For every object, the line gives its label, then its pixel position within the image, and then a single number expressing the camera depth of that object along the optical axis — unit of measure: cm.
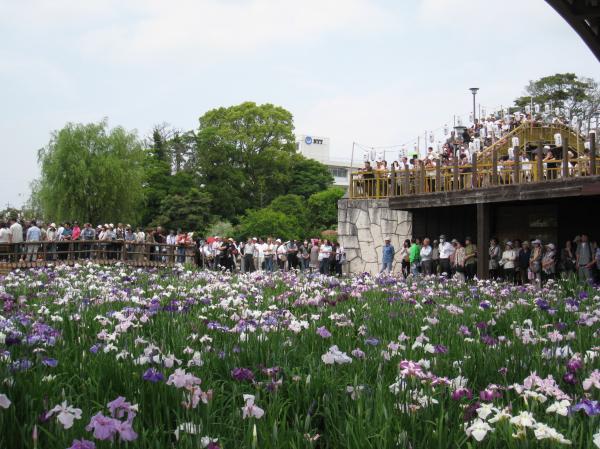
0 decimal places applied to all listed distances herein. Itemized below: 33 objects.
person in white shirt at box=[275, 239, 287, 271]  2516
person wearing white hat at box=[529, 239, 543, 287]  1548
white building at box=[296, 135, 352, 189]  8756
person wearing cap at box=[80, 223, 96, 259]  2133
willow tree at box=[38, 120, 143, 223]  4272
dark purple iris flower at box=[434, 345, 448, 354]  438
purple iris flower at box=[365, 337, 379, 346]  457
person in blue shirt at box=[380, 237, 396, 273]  2012
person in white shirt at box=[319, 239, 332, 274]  2241
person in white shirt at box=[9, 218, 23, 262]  1878
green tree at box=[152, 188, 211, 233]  4825
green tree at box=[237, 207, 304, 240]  4191
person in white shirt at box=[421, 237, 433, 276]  1897
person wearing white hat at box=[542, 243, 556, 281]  1539
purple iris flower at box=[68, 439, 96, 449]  218
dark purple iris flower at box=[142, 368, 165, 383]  315
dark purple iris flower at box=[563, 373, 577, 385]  365
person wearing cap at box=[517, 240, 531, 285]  1609
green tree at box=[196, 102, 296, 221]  5384
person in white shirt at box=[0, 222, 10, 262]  1859
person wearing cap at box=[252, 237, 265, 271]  2535
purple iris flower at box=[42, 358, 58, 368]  356
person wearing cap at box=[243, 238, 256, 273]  2423
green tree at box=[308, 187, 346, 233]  4900
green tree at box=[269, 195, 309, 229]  4744
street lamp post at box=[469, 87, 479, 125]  3575
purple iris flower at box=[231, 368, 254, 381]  359
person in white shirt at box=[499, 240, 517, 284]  1642
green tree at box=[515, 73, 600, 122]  4884
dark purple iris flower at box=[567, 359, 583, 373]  383
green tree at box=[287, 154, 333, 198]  5778
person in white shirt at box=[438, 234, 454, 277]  1839
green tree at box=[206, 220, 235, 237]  4472
